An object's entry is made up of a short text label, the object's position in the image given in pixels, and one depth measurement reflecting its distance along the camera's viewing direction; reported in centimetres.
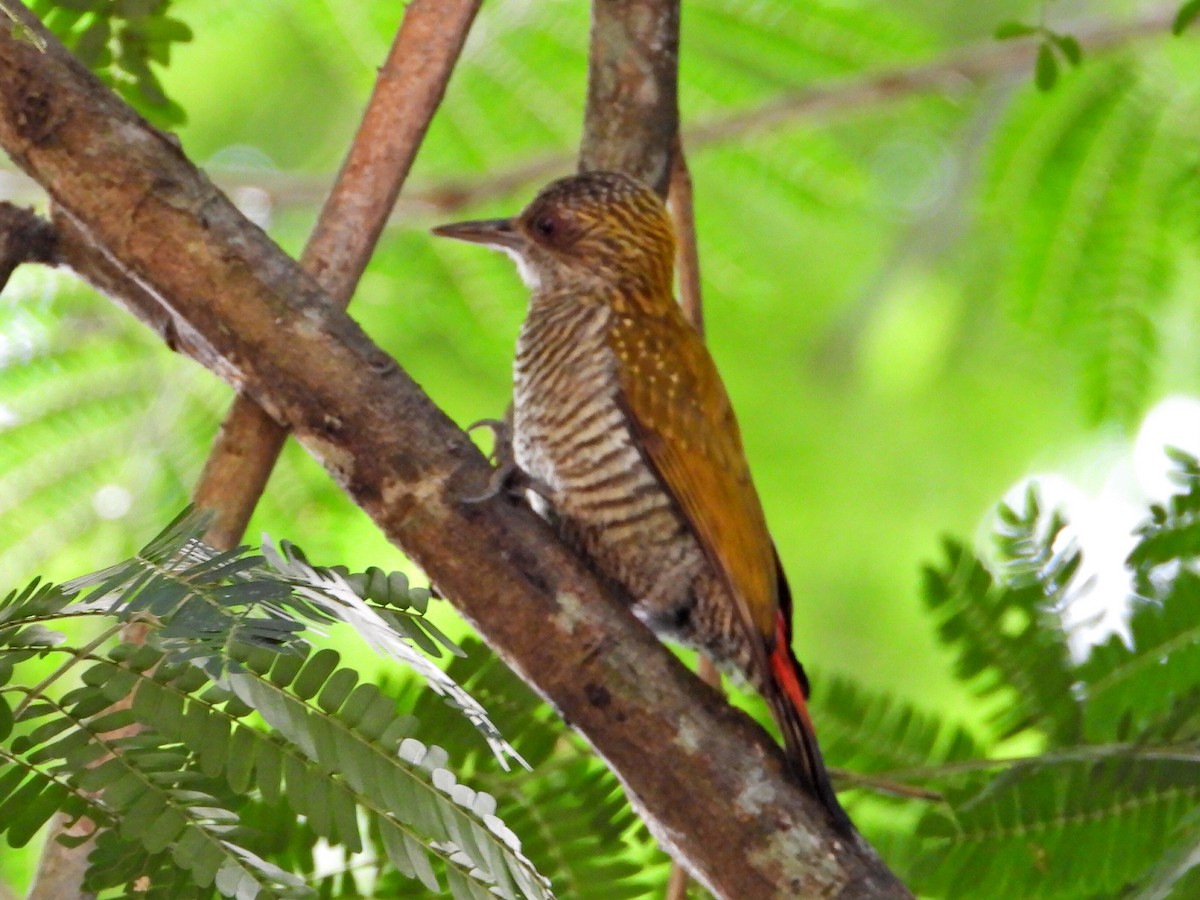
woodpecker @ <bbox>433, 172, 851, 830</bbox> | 524
